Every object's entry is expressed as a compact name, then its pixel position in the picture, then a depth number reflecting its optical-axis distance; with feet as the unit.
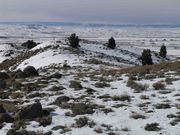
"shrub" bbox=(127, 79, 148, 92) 76.81
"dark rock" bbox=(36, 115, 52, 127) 57.94
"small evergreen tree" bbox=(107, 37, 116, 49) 253.61
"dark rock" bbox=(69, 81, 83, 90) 83.20
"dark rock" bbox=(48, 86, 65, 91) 82.74
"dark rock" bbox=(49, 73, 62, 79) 99.28
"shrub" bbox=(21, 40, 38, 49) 276.57
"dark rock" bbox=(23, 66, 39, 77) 113.54
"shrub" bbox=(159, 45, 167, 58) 297.16
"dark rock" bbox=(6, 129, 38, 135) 54.33
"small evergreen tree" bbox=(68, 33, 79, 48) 220.43
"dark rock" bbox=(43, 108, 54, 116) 62.95
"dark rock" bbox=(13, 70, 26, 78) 113.50
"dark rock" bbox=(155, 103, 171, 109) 61.13
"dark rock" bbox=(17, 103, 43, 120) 61.57
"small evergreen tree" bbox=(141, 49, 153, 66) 180.02
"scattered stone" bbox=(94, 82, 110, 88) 84.39
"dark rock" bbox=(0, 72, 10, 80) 113.78
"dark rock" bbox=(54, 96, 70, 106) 70.49
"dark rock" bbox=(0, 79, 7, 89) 93.15
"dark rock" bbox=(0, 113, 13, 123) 60.89
